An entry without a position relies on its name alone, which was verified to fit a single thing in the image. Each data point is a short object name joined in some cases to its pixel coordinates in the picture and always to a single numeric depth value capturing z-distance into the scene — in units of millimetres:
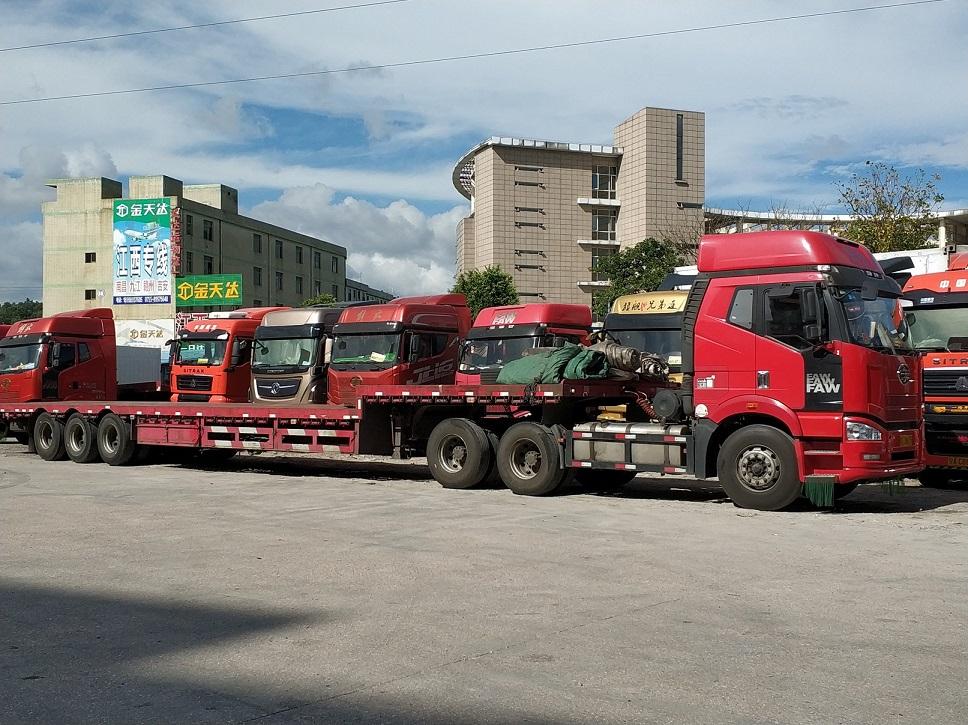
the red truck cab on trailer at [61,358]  21812
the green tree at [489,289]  55500
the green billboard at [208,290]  59062
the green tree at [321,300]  73988
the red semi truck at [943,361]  13633
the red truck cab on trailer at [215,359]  20969
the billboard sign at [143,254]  65312
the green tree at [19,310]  121250
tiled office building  68688
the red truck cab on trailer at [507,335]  16797
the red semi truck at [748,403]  11266
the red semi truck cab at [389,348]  16906
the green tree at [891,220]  35219
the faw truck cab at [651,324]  15891
